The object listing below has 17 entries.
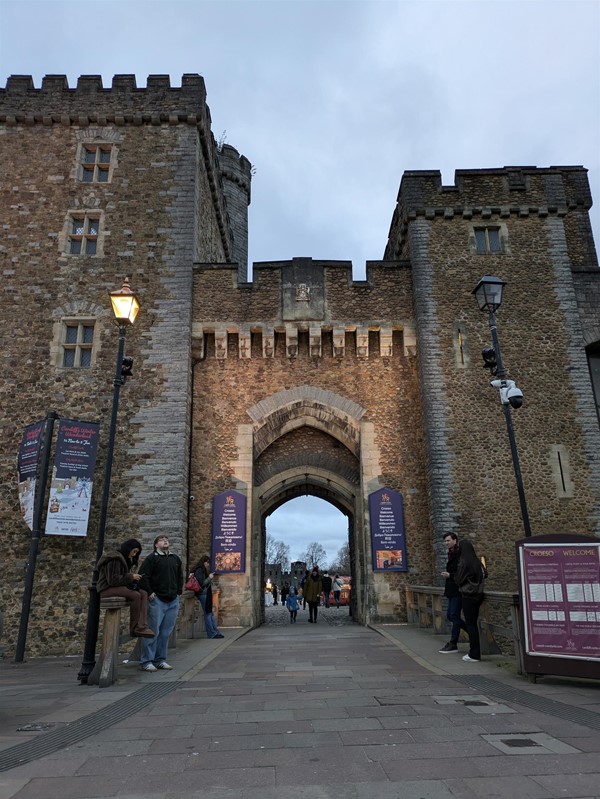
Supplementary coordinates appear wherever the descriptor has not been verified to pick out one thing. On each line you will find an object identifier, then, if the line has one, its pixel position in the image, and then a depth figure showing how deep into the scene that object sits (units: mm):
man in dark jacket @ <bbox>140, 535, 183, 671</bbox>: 7961
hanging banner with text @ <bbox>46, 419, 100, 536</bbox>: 12836
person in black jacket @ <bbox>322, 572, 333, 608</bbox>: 23203
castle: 13828
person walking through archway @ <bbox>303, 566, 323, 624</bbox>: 17531
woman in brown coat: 7273
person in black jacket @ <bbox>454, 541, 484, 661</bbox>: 7930
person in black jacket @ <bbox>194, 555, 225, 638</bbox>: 11633
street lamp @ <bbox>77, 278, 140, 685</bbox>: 7318
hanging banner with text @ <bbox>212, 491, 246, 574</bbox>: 14125
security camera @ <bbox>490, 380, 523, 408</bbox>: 9164
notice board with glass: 6344
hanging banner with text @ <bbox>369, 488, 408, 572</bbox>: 14219
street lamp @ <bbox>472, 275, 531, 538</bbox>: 9211
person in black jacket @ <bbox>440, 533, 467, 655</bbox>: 8781
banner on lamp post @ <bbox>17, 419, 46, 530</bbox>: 12906
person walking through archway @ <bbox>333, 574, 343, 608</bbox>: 27344
